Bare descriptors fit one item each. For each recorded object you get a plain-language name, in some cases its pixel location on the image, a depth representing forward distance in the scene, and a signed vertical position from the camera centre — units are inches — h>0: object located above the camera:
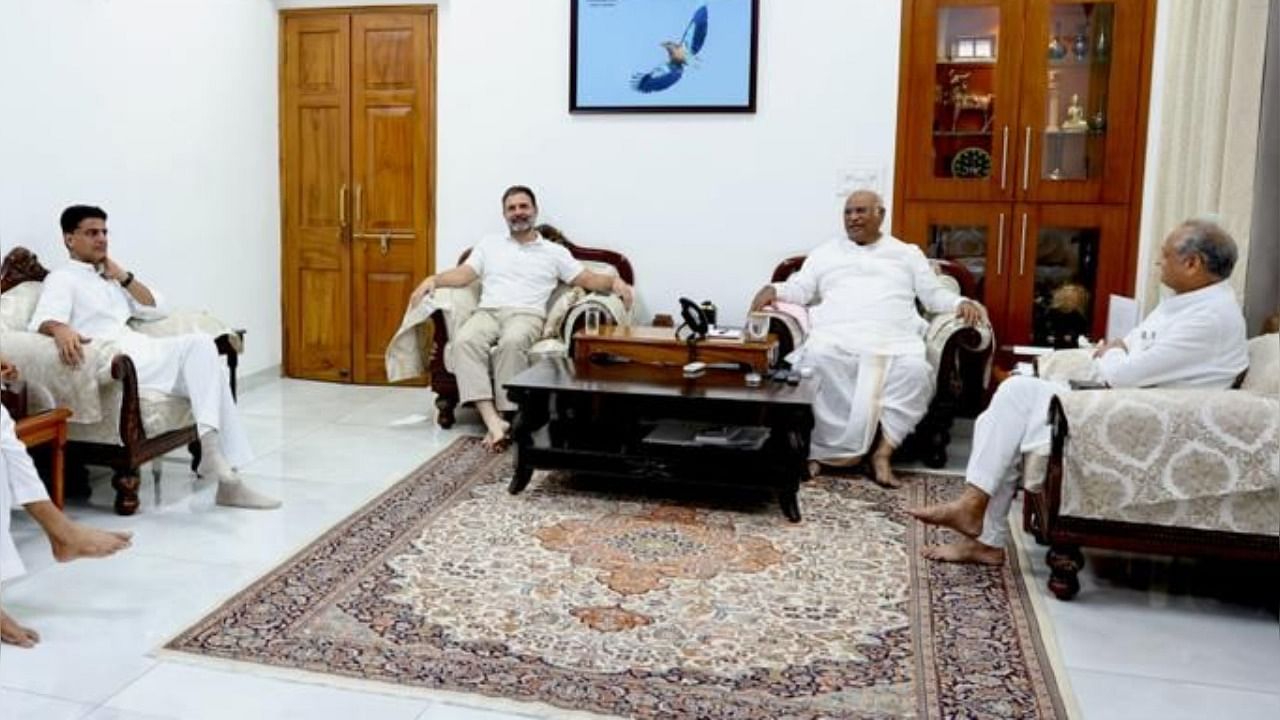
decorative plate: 208.4 +9.8
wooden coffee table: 154.5 -32.4
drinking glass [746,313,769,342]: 177.5 -18.7
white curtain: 153.9 +15.5
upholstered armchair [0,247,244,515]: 148.8 -28.7
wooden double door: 237.0 +4.1
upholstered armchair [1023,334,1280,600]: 117.8 -27.2
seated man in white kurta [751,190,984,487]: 178.7 -19.9
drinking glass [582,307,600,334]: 201.2 -20.3
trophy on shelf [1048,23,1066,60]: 203.5 +31.2
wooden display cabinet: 202.8 +12.6
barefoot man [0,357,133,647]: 111.3 -36.1
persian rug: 103.7 -44.2
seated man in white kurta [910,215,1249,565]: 127.4 -17.1
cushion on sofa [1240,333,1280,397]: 124.8 -16.5
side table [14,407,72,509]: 137.9 -30.9
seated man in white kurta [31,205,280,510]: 154.8 -21.6
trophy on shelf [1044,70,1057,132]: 204.5 +21.4
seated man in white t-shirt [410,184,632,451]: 199.6 -14.9
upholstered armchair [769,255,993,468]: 183.2 -25.6
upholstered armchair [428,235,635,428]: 202.7 -22.0
